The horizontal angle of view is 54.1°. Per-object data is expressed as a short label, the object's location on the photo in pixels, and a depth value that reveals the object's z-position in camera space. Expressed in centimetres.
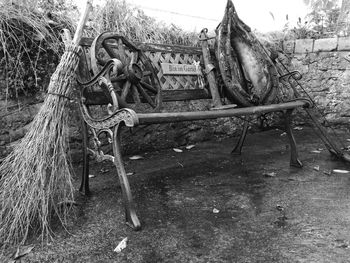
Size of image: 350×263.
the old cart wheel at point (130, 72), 229
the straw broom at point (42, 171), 186
